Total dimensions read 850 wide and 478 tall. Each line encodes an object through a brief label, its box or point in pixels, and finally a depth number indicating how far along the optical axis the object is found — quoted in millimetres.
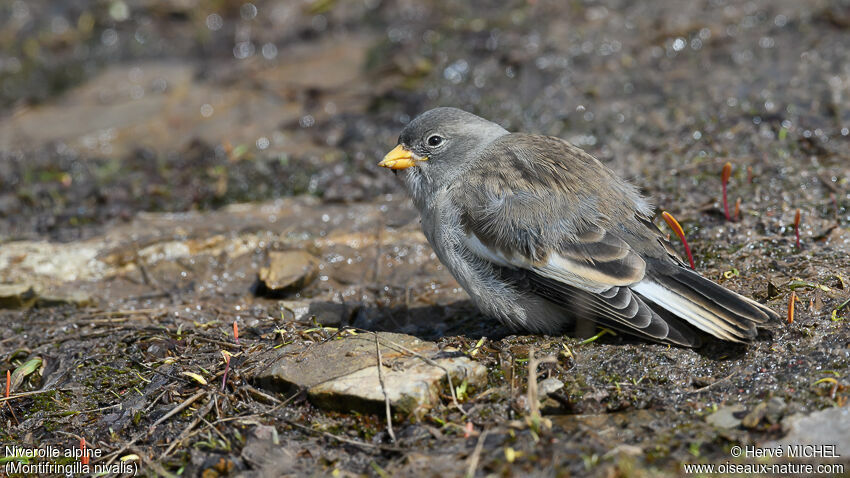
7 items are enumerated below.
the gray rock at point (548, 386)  7891
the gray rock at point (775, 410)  7086
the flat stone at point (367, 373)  7828
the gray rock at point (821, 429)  6703
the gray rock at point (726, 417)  7155
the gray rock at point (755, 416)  7031
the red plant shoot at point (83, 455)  7855
